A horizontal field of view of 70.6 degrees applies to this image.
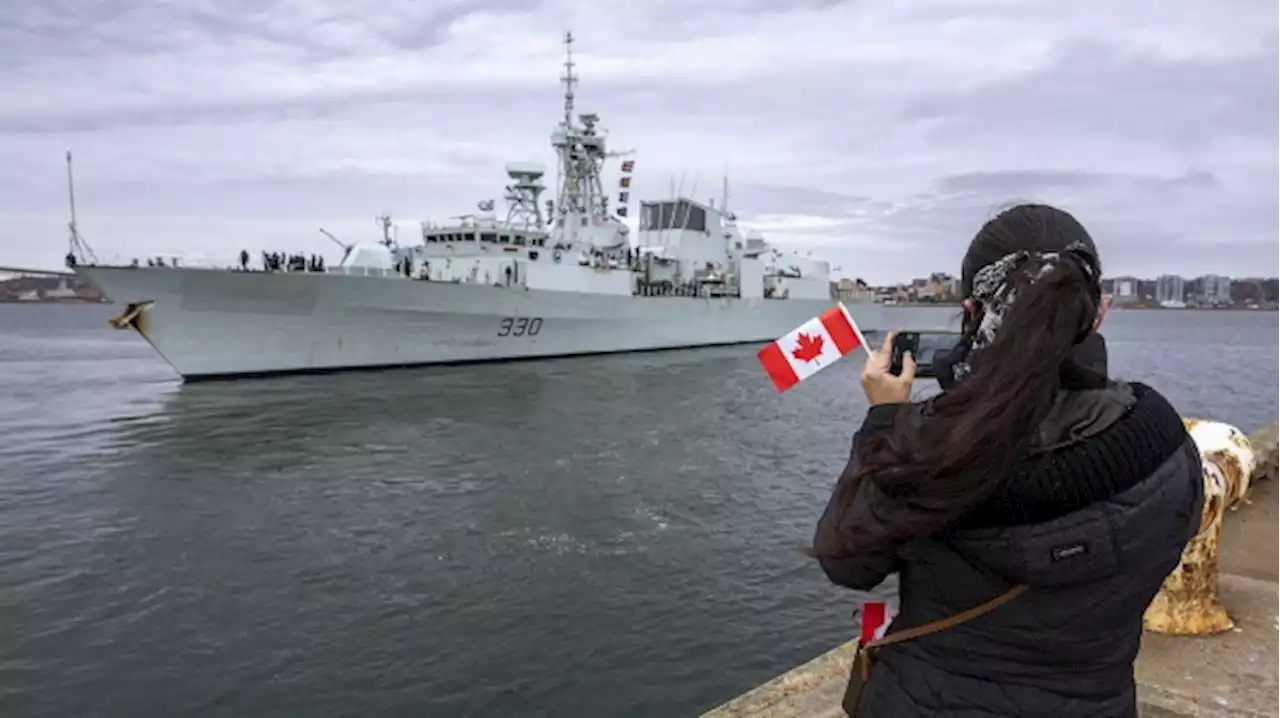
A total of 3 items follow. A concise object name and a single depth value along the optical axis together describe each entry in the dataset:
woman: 1.36
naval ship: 24.53
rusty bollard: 3.66
